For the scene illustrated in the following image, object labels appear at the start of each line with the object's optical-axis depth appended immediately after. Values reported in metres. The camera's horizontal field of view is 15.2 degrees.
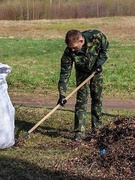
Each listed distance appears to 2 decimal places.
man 6.36
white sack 6.28
